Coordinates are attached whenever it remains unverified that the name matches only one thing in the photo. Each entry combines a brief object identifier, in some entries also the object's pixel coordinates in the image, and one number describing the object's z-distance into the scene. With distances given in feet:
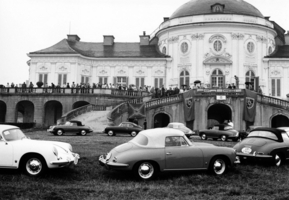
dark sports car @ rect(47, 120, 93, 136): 89.15
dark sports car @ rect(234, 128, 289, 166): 44.24
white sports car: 35.55
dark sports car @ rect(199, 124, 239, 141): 82.99
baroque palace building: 165.78
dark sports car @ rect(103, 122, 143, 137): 89.76
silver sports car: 36.35
